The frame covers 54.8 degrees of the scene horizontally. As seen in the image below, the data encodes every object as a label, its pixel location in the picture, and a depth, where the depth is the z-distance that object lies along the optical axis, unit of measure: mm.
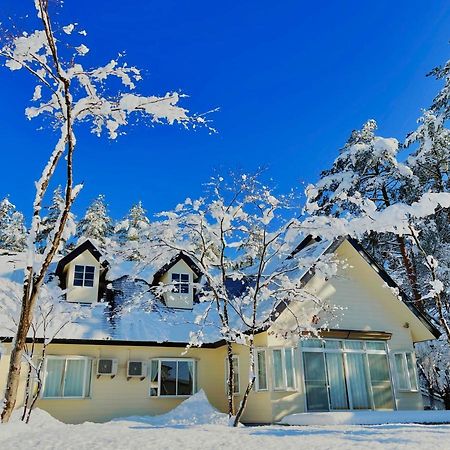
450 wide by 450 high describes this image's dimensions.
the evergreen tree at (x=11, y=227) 28766
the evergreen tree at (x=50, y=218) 28653
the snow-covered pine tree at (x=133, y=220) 30922
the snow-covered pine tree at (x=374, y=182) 19125
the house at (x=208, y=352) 12305
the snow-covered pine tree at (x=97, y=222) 30156
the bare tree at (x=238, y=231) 10578
